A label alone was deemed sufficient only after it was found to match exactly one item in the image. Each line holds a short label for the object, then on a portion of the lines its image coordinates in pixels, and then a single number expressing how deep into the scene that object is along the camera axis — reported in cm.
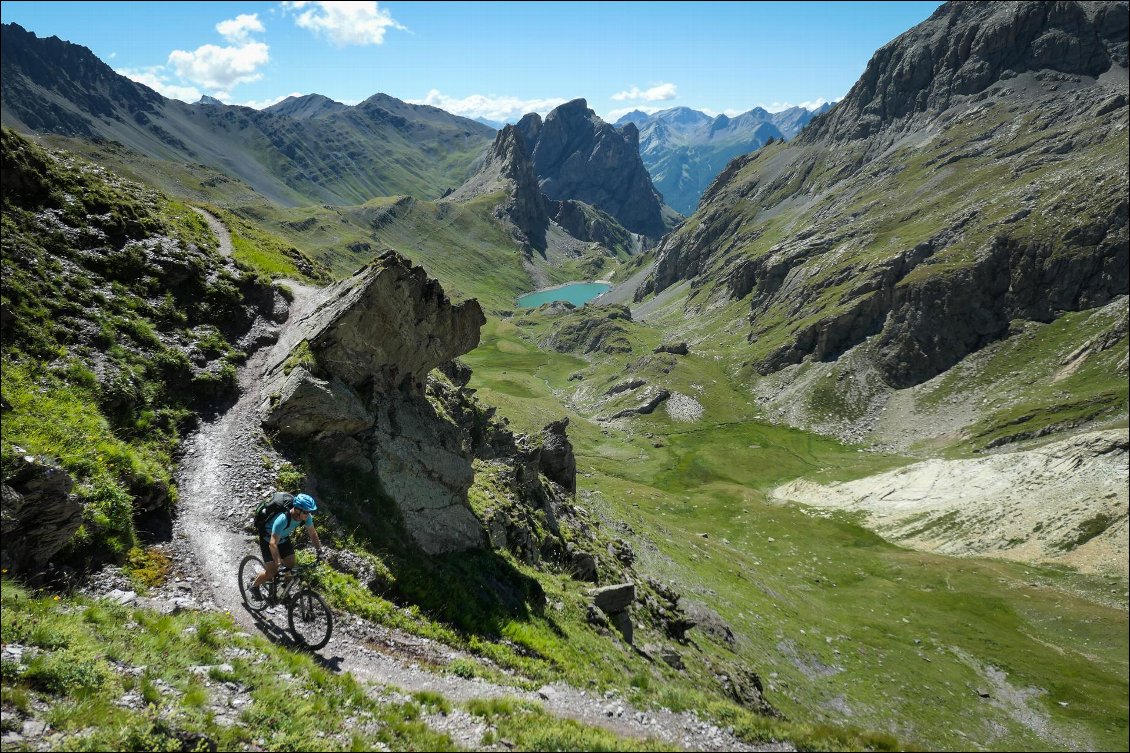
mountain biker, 1568
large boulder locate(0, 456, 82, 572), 1287
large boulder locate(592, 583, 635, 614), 3094
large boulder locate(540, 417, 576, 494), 5569
